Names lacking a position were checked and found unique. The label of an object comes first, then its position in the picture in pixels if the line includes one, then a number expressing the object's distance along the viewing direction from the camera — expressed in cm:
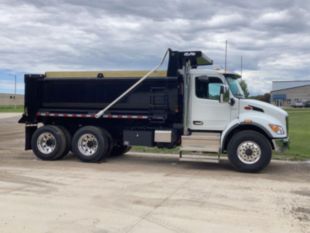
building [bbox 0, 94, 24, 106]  8790
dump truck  919
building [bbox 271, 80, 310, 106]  9134
